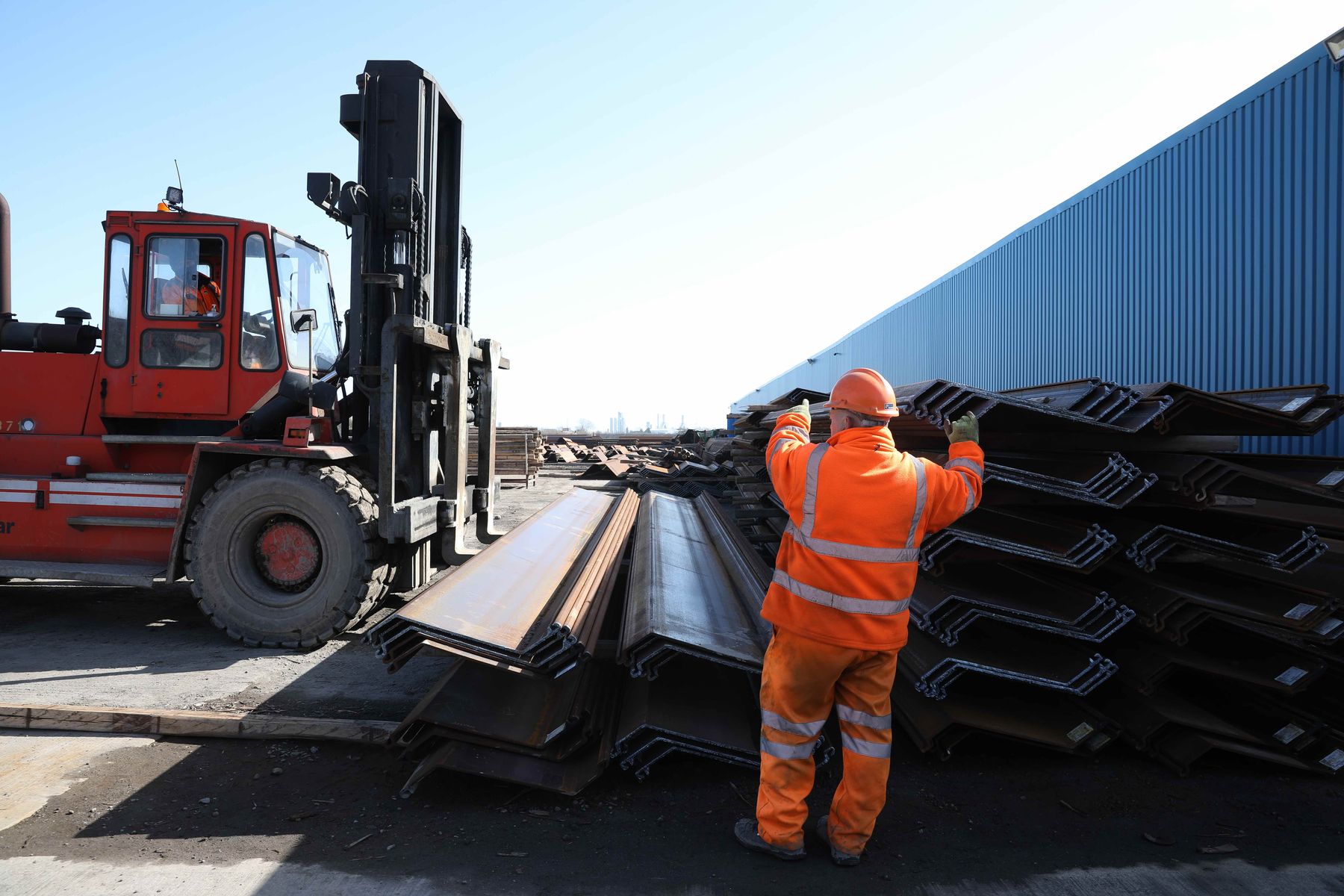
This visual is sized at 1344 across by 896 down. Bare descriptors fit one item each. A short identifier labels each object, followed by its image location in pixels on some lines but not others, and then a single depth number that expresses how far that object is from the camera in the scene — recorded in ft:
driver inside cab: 20.88
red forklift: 19.30
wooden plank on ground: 13.78
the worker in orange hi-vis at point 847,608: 10.44
